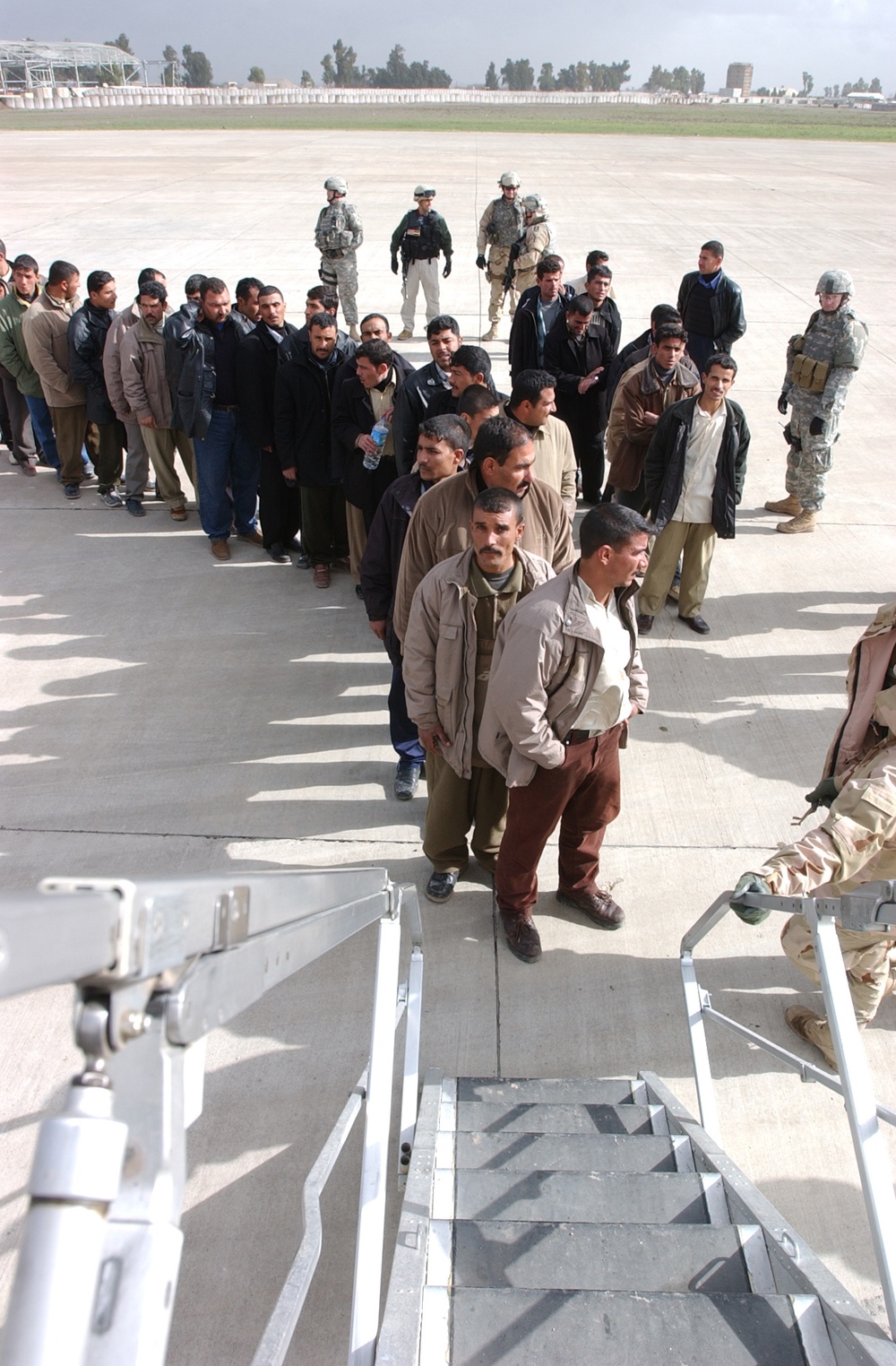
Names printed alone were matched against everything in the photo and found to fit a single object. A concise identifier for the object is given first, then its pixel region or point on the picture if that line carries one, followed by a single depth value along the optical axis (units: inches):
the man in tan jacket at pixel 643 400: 209.5
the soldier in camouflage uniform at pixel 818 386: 232.7
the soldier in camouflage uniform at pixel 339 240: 390.3
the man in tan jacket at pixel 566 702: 113.7
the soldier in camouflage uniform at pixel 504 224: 408.8
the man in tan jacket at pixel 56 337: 259.0
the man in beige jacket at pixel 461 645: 121.4
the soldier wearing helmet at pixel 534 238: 390.0
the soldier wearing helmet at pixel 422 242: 400.5
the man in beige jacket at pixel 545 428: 165.8
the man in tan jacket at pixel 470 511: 130.6
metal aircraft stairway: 61.6
